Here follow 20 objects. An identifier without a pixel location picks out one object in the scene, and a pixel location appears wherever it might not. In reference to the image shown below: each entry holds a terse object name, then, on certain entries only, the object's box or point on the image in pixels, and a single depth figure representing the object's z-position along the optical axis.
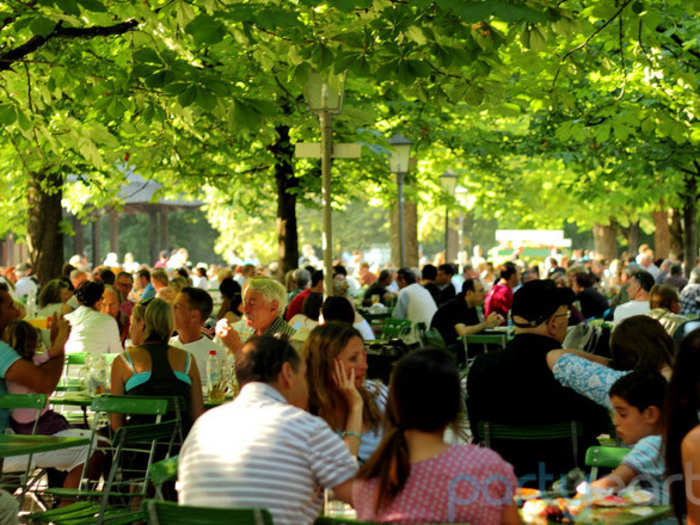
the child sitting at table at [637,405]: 8.94
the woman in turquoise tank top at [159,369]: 12.69
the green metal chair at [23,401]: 12.24
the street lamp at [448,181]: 42.41
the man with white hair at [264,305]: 14.64
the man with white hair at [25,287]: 32.89
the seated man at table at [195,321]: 15.18
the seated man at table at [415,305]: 28.11
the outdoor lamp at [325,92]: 13.32
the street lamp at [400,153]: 31.41
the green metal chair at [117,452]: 10.99
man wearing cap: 10.33
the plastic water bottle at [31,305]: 29.98
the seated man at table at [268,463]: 6.97
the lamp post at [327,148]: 16.39
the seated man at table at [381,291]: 35.42
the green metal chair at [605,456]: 9.01
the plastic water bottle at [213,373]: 14.56
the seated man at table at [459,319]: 24.48
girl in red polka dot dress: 6.36
